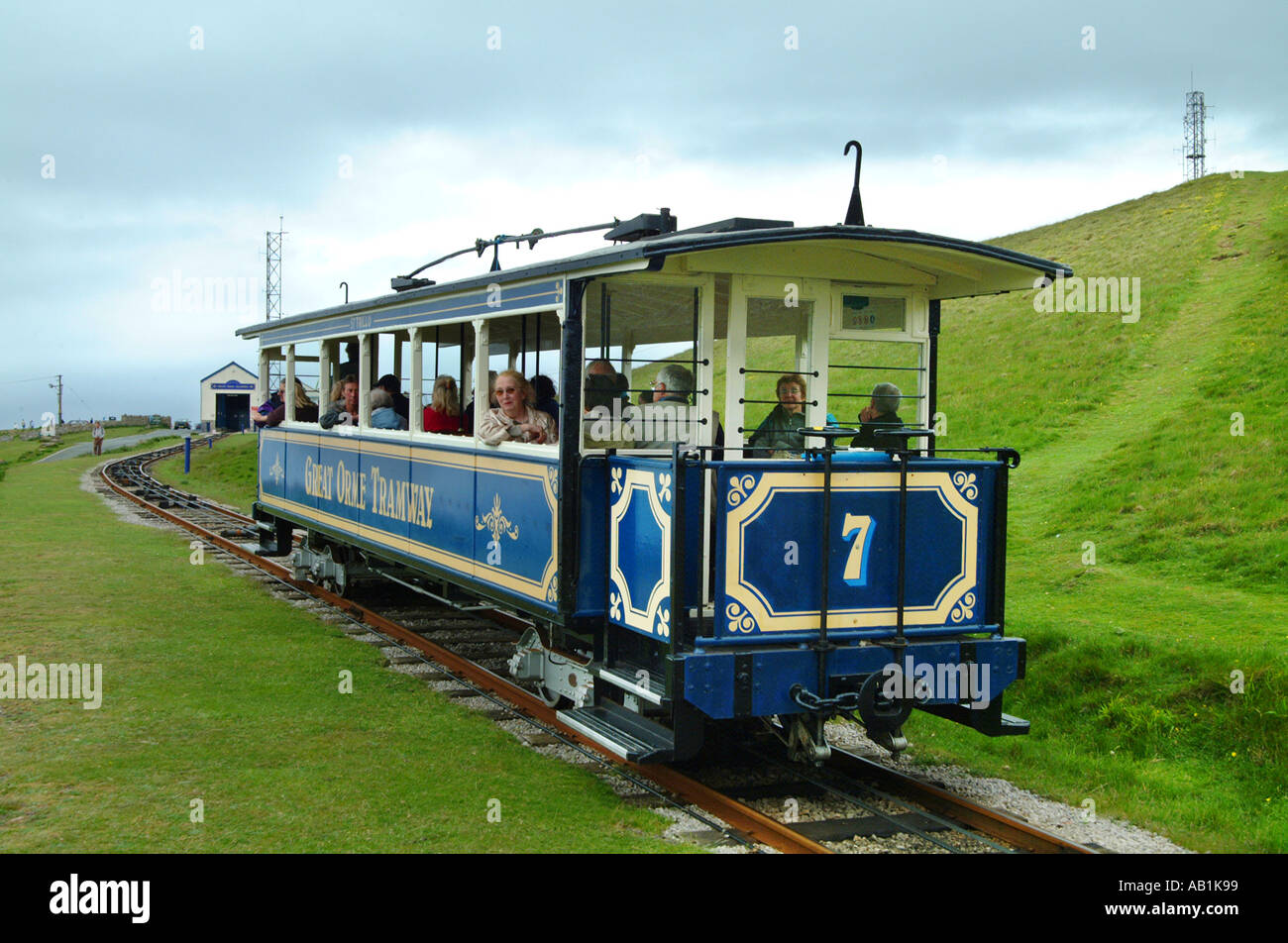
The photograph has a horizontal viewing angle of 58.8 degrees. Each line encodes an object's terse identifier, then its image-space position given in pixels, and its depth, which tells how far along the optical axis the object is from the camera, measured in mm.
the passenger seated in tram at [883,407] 7363
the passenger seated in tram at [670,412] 6926
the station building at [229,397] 60688
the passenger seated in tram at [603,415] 6996
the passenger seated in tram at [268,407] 14642
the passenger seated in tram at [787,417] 7043
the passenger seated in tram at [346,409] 11695
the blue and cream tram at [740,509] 6047
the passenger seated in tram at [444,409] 9567
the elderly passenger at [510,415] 7848
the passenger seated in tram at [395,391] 10953
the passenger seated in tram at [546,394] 8148
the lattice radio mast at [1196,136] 46344
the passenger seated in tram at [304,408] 13531
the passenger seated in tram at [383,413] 10641
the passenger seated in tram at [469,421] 9289
